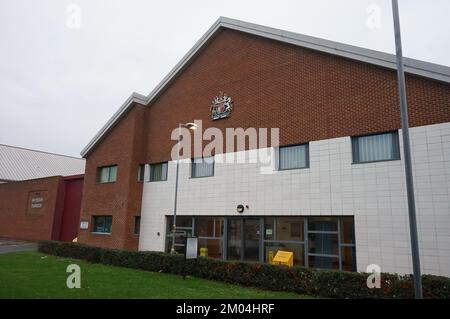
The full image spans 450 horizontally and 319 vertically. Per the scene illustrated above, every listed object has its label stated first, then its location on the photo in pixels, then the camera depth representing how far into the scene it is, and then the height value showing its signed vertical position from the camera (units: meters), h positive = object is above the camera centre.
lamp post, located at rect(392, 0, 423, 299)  6.60 +1.53
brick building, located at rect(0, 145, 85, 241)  29.31 +1.73
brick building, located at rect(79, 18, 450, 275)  12.73 +3.15
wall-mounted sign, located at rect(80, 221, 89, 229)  23.22 +0.30
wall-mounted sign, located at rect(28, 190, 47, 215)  30.80 +2.24
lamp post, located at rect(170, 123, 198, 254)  16.30 +4.67
